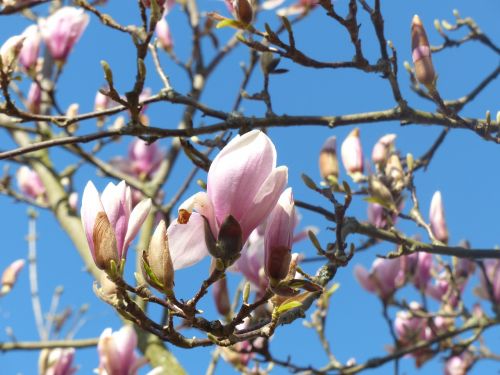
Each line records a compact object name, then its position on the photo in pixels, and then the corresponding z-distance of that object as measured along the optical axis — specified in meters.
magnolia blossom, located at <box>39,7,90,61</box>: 2.26
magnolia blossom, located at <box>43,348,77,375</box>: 2.15
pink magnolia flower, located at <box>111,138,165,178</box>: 2.91
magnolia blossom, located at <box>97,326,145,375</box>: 1.47
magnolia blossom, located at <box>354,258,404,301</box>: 2.26
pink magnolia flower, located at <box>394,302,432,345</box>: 2.35
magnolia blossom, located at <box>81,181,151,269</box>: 0.90
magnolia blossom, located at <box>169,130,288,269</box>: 0.86
